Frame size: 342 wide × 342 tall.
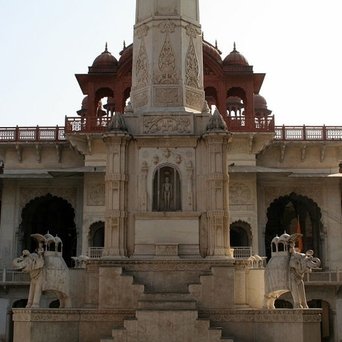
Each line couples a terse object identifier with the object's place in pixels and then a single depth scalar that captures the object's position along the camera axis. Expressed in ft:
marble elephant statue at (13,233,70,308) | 52.39
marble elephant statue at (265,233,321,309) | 51.52
